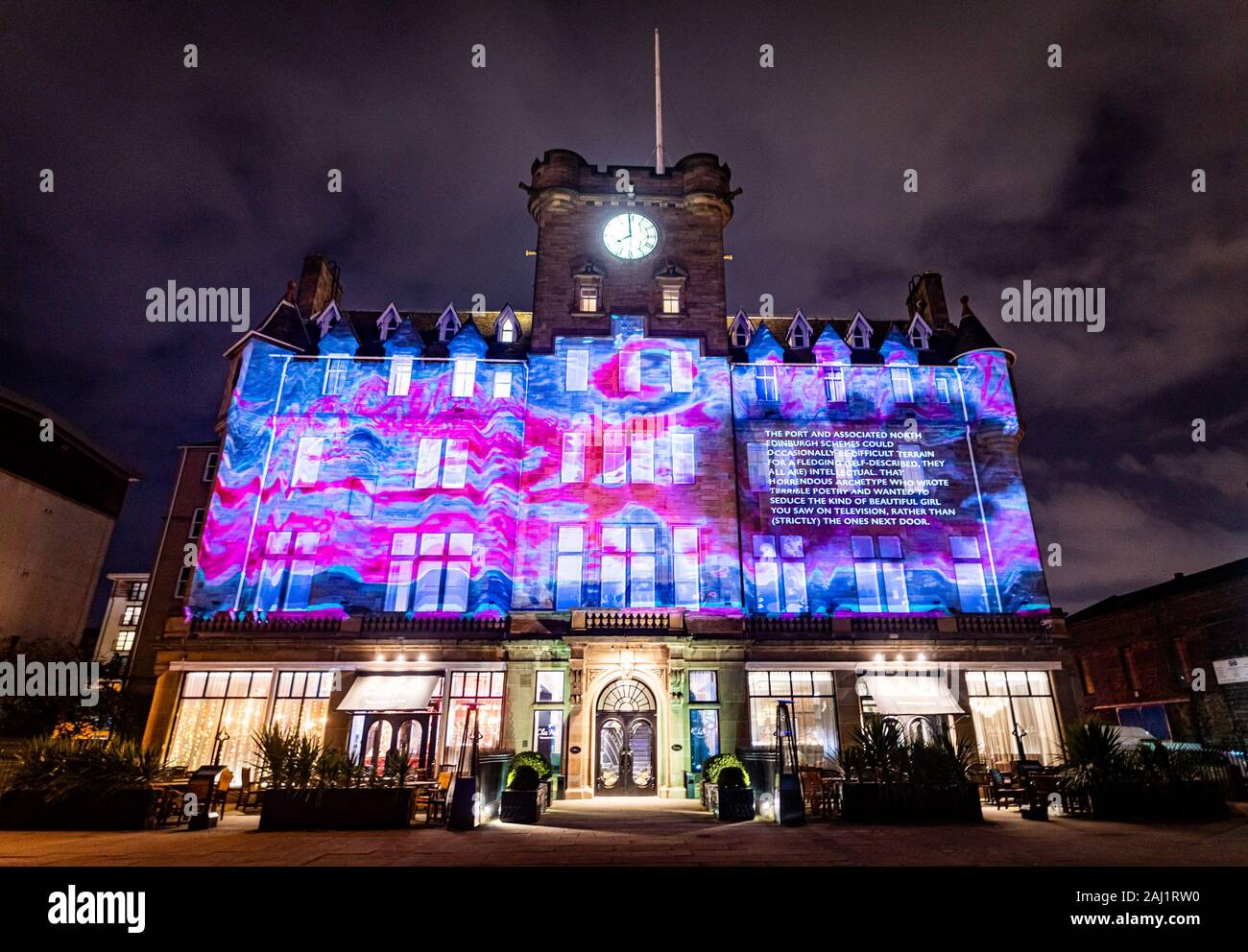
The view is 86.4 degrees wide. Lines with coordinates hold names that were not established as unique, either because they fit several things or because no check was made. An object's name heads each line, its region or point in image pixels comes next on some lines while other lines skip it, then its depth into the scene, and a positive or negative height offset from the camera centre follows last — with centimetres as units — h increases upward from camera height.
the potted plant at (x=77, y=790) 1480 -159
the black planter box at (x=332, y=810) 1452 -189
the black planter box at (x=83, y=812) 1470 -205
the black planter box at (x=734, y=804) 1700 -197
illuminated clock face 3269 +2252
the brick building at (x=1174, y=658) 3412 +378
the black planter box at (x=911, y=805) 1550 -178
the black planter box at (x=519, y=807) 1686 -208
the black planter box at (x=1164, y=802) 1535 -163
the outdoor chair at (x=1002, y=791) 1845 -174
